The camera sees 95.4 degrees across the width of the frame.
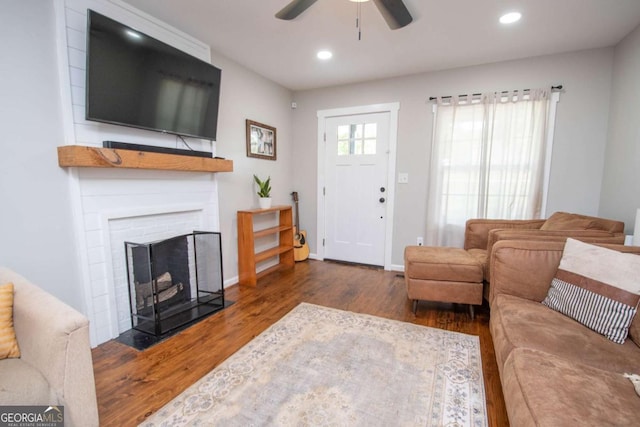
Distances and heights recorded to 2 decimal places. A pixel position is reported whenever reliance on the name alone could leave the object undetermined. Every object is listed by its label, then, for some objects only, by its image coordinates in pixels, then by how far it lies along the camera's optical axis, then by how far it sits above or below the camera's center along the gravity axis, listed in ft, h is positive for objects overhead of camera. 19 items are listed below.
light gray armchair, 3.67 -2.44
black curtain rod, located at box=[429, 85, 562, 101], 9.64 +3.29
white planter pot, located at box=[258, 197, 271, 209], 11.36 -0.72
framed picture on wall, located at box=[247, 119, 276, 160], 11.29 +1.75
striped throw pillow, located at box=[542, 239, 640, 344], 4.61 -1.77
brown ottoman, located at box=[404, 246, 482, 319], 7.95 -2.60
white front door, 12.56 -0.10
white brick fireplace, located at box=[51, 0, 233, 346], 6.15 -0.13
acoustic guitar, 13.70 -2.85
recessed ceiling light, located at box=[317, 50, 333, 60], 9.60 +4.33
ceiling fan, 5.63 +3.47
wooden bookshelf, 10.61 -2.28
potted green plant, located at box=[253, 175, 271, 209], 11.39 -0.42
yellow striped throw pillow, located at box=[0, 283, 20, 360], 4.05 -2.06
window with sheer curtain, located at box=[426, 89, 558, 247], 9.96 +0.92
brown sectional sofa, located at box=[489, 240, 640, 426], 3.12 -2.36
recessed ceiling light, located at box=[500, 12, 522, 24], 7.35 +4.29
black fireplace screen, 7.27 -2.76
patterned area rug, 4.70 -3.72
